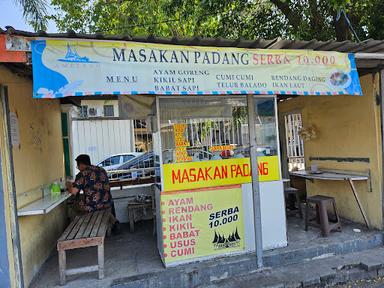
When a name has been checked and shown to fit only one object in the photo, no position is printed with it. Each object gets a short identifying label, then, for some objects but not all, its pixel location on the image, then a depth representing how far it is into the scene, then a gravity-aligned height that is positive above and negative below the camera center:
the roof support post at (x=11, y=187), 3.22 -0.37
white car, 10.51 -0.52
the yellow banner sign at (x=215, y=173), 3.80 -0.44
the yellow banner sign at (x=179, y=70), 2.84 +0.70
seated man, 4.93 -0.61
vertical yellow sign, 3.77 -1.03
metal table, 4.71 -0.74
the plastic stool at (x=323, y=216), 4.52 -1.27
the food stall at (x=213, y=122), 3.07 +0.19
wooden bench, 3.51 -1.07
